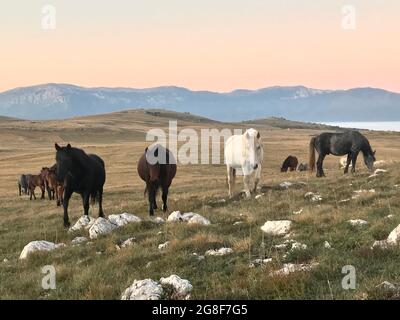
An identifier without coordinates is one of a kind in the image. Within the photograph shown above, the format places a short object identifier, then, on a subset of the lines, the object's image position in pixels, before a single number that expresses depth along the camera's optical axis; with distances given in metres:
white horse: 17.35
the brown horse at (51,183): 23.02
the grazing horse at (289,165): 38.69
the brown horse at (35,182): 28.45
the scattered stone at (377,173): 19.23
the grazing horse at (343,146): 24.29
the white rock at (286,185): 18.60
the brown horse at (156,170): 15.90
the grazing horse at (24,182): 33.35
